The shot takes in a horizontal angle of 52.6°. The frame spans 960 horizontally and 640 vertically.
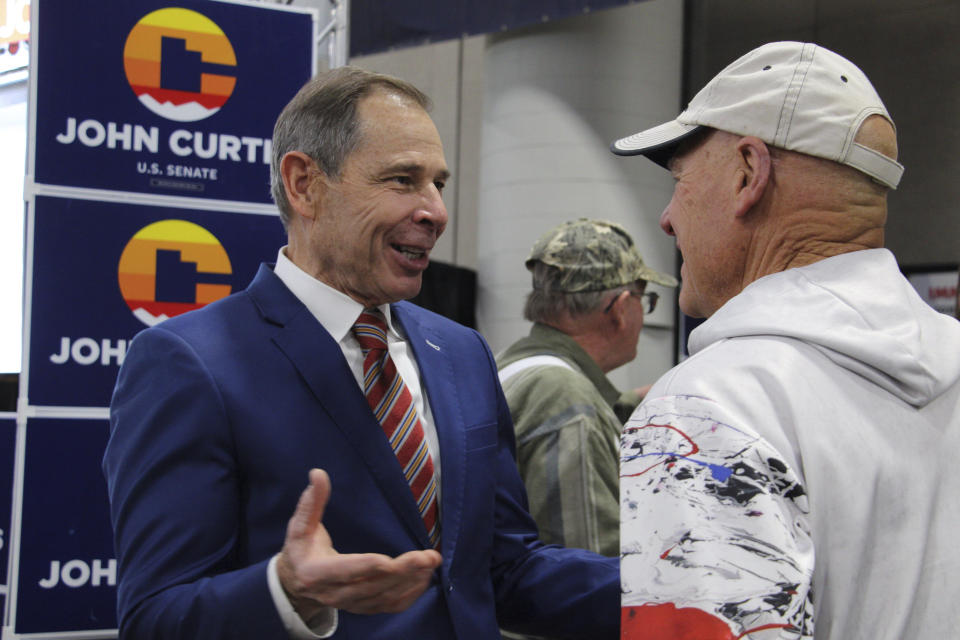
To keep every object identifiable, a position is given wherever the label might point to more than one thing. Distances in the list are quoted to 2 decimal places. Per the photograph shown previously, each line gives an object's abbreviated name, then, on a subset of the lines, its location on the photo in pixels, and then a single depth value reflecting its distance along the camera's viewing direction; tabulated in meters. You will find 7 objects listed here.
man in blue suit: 1.35
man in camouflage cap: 2.45
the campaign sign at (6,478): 3.26
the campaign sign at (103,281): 2.76
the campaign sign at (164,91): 2.80
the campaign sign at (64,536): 2.72
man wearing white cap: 1.04
